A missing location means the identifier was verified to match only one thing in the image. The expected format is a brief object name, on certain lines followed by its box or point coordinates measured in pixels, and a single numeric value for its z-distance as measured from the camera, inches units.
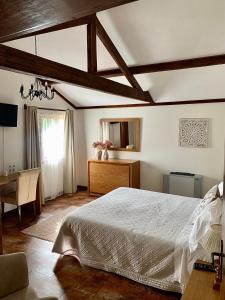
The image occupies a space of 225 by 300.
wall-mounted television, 157.6
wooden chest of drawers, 197.8
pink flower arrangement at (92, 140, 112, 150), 214.1
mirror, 211.6
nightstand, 53.8
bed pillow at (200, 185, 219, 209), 104.2
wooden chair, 150.2
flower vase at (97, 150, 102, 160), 218.1
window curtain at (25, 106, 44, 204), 179.6
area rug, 140.2
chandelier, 136.3
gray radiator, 183.8
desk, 142.2
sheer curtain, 199.6
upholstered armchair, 66.6
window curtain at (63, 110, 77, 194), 223.0
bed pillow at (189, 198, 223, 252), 82.2
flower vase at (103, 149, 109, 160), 215.9
